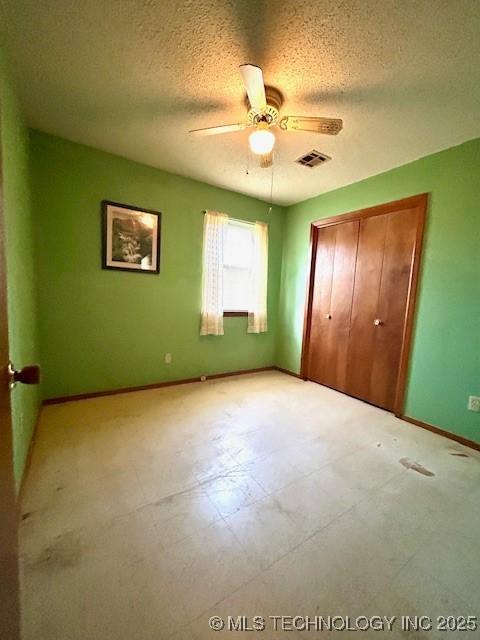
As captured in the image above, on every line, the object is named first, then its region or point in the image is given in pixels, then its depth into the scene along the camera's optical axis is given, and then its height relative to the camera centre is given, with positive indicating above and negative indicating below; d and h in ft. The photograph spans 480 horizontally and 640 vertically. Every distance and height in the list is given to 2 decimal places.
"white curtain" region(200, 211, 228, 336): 10.30 +0.83
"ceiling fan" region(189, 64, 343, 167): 4.99 +3.51
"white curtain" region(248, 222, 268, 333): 11.61 +0.65
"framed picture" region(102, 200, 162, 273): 8.50 +1.73
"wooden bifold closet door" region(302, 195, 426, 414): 8.29 -0.02
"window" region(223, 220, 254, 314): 11.31 +1.23
